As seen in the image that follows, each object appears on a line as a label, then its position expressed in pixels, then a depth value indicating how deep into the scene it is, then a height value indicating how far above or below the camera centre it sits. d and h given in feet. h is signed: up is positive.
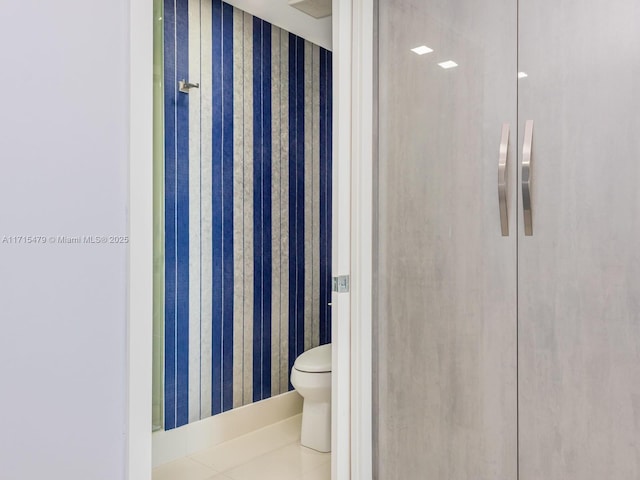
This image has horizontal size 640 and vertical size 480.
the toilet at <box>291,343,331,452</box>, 8.09 -2.56
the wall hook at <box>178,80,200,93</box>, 7.84 +2.50
